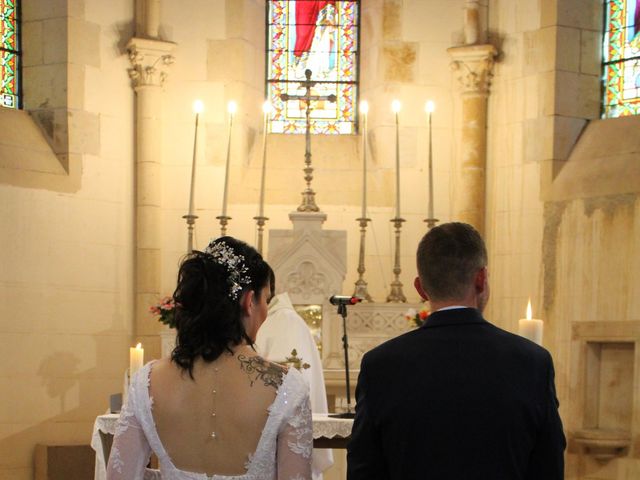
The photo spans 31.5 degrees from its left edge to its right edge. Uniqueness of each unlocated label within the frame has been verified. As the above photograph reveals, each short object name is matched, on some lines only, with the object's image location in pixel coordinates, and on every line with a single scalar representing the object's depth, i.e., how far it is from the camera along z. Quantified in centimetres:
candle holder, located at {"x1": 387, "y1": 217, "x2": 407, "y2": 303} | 760
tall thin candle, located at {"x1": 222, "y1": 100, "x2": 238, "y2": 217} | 768
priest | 551
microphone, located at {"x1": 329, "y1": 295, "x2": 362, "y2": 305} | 479
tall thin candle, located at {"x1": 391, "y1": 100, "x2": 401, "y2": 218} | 783
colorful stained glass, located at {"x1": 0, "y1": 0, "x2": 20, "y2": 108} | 891
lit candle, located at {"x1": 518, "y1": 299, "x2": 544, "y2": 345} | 424
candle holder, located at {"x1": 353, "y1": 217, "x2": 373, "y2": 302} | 752
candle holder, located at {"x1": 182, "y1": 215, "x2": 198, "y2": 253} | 769
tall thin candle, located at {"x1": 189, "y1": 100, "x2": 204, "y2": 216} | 778
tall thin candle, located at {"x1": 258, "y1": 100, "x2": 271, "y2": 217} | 777
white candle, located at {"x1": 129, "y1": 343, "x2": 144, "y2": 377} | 526
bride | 262
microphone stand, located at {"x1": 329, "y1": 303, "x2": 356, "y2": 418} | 472
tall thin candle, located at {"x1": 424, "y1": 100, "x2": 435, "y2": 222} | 778
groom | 235
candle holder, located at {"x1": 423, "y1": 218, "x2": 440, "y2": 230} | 762
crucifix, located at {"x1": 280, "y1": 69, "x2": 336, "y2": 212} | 743
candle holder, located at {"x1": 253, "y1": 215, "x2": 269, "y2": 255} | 761
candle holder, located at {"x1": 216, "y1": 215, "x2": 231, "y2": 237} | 757
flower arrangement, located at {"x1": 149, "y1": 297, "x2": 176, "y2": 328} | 688
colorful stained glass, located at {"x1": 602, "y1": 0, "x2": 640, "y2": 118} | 875
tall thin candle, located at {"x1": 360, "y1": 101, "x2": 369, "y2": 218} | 768
